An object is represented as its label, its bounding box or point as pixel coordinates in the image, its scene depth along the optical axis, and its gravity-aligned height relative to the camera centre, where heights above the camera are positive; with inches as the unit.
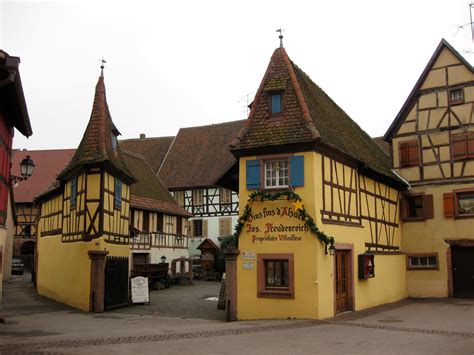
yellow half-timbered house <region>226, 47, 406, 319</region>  708.7 +52.8
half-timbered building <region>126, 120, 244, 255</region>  1840.6 +261.9
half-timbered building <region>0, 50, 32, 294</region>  461.1 +146.7
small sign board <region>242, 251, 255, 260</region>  738.2 -4.6
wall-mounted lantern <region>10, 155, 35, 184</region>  729.6 +110.8
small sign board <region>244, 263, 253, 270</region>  735.4 -19.1
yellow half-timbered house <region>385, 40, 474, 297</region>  1039.6 +150.2
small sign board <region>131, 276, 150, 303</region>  927.7 -63.8
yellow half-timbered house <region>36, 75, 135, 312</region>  855.7 +47.9
